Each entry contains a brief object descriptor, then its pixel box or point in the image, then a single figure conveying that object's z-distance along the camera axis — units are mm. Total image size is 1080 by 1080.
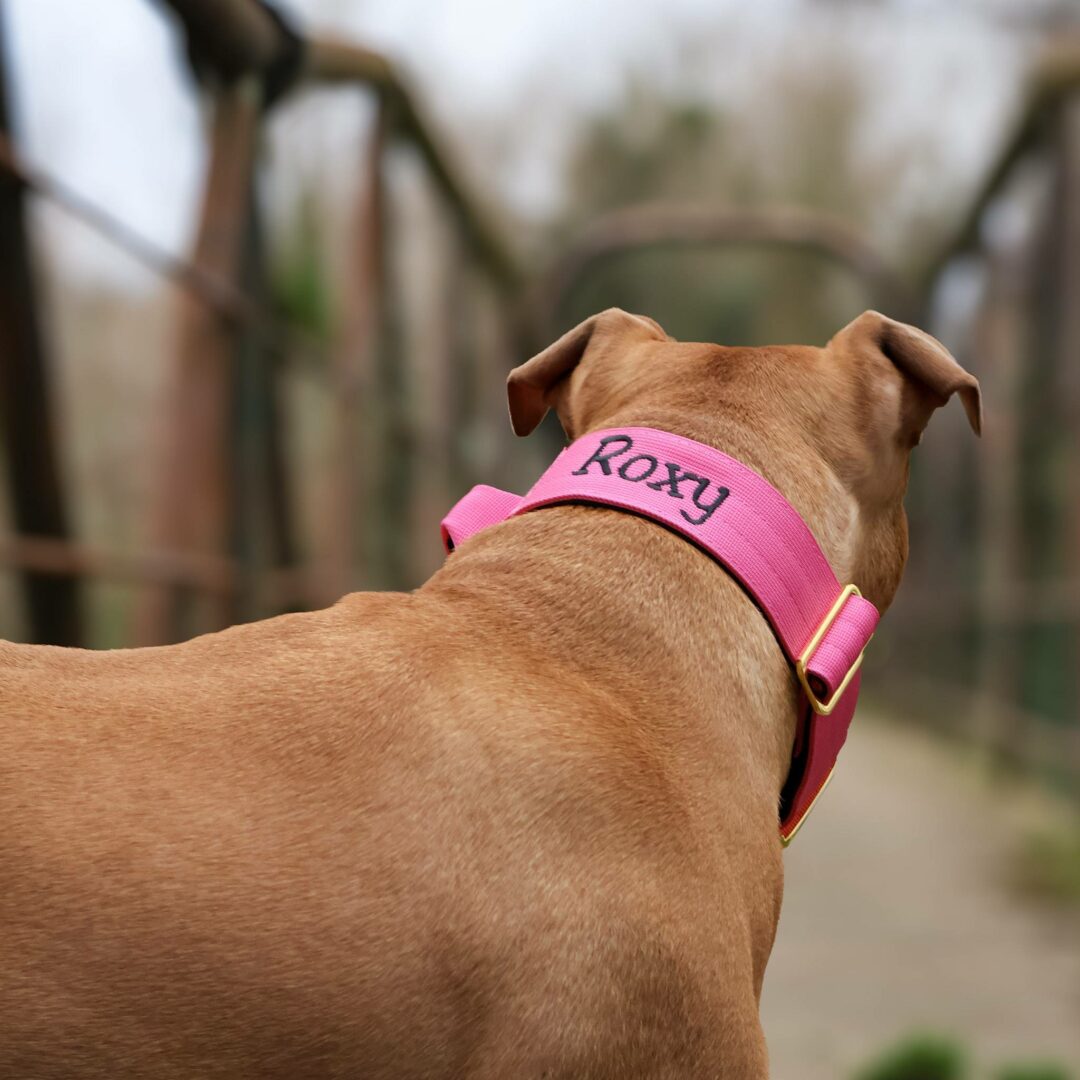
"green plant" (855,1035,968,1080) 3783
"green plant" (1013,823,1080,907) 6453
